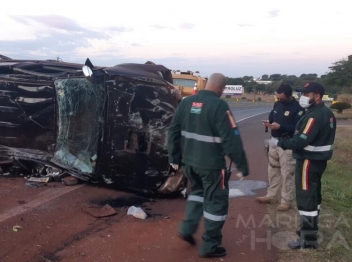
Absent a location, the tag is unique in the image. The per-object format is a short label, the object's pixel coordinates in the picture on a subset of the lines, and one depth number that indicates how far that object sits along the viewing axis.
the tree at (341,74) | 43.31
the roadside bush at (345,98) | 33.62
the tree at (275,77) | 91.62
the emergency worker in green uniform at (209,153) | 4.64
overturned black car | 6.82
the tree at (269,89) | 67.81
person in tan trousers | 6.48
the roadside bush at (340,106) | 31.36
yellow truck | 16.67
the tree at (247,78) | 94.28
